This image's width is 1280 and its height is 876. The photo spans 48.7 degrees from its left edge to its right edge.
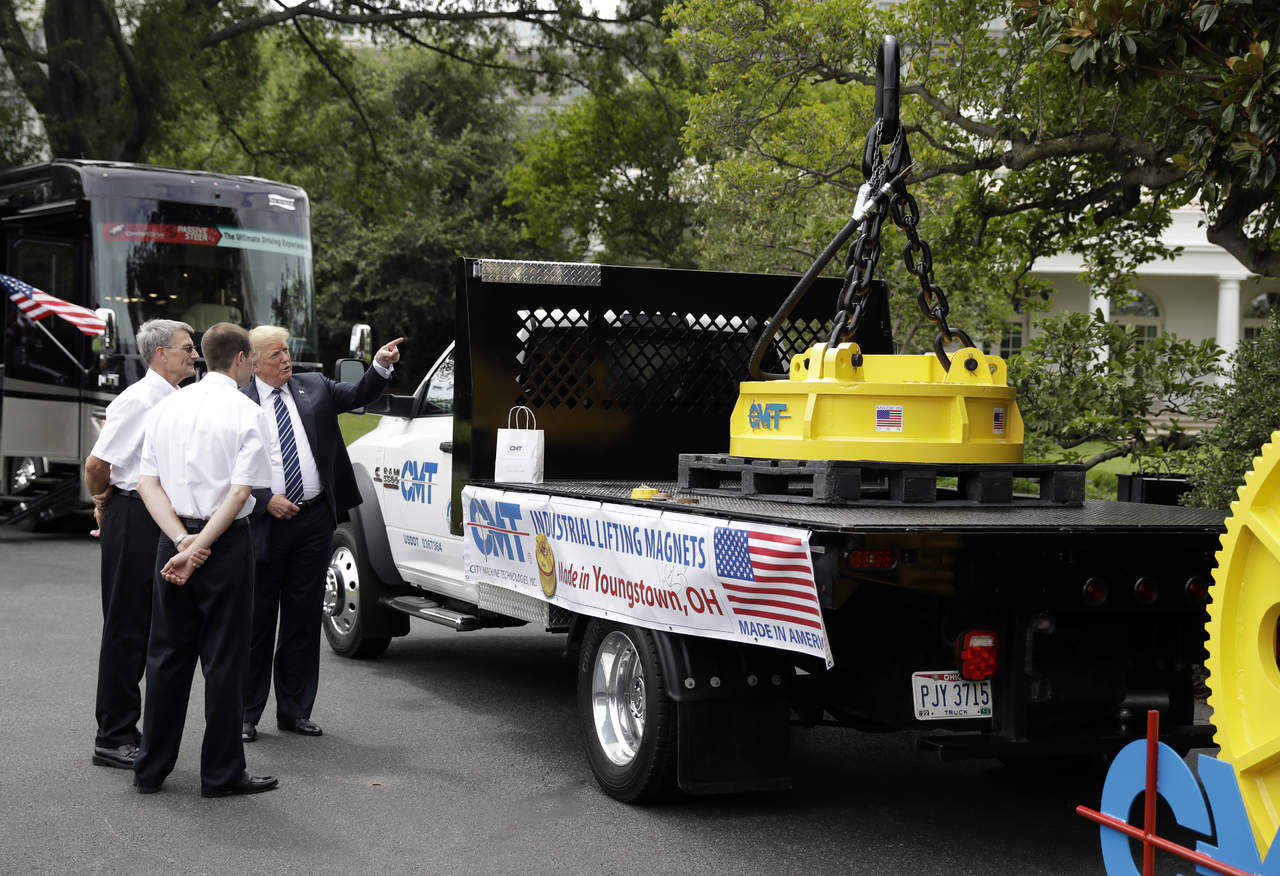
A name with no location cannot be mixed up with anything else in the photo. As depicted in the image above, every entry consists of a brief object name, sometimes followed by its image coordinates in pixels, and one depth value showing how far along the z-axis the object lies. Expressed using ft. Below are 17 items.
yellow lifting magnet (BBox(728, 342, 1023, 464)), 19.02
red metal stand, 12.20
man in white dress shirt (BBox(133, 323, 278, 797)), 19.07
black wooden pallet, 17.98
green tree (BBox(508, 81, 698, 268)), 105.19
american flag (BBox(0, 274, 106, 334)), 46.39
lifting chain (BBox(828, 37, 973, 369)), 20.43
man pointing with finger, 22.97
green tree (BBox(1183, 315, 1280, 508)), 26.94
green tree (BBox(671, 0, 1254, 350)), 34.30
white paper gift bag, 22.91
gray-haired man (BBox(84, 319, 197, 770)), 20.66
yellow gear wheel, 11.43
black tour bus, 47.67
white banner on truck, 15.57
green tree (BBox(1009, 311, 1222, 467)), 36.04
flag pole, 47.62
